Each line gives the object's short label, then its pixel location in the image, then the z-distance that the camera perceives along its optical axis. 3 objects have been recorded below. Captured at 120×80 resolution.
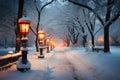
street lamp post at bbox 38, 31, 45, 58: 24.89
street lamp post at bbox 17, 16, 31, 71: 13.92
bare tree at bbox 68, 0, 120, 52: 23.48
